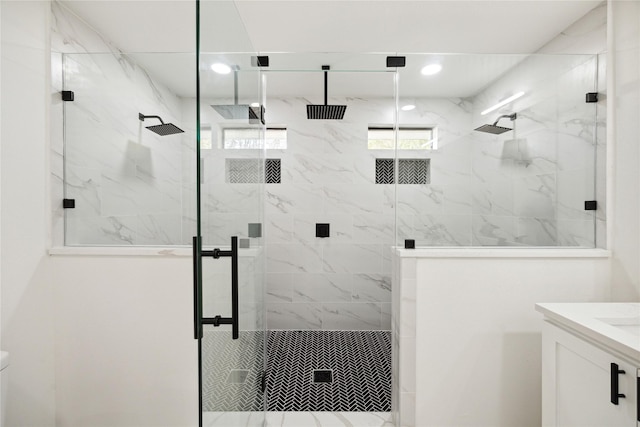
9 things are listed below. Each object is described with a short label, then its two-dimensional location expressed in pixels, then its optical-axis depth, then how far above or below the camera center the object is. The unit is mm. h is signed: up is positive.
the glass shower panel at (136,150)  1898 +339
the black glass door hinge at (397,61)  1889 +813
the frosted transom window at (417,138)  1891 +400
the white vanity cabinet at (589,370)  1146 -569
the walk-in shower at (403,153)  1872 +319
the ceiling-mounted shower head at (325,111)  2485 +757
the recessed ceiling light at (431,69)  1885 +764
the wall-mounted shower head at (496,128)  1888 +453
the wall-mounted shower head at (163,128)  1929 +461
